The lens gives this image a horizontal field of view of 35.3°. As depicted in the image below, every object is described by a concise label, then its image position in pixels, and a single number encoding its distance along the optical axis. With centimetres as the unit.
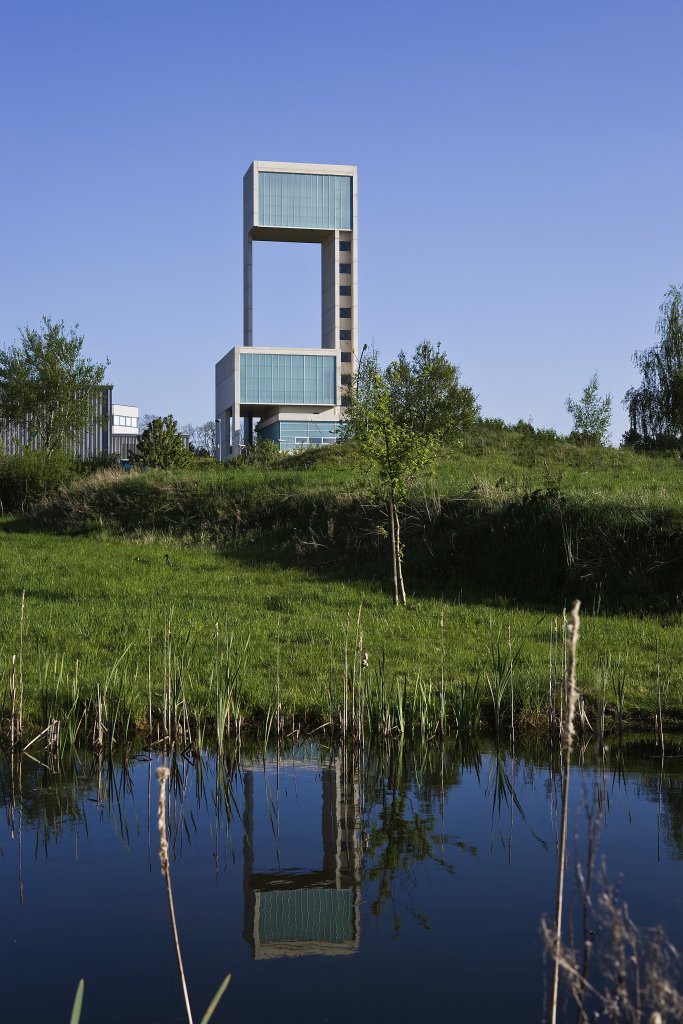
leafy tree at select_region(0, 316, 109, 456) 5850
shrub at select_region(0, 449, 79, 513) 3884
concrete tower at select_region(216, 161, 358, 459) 8750
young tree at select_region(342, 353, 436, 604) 1948
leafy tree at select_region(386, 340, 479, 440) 5012
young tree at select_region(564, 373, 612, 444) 5916
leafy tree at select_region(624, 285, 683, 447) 5522
